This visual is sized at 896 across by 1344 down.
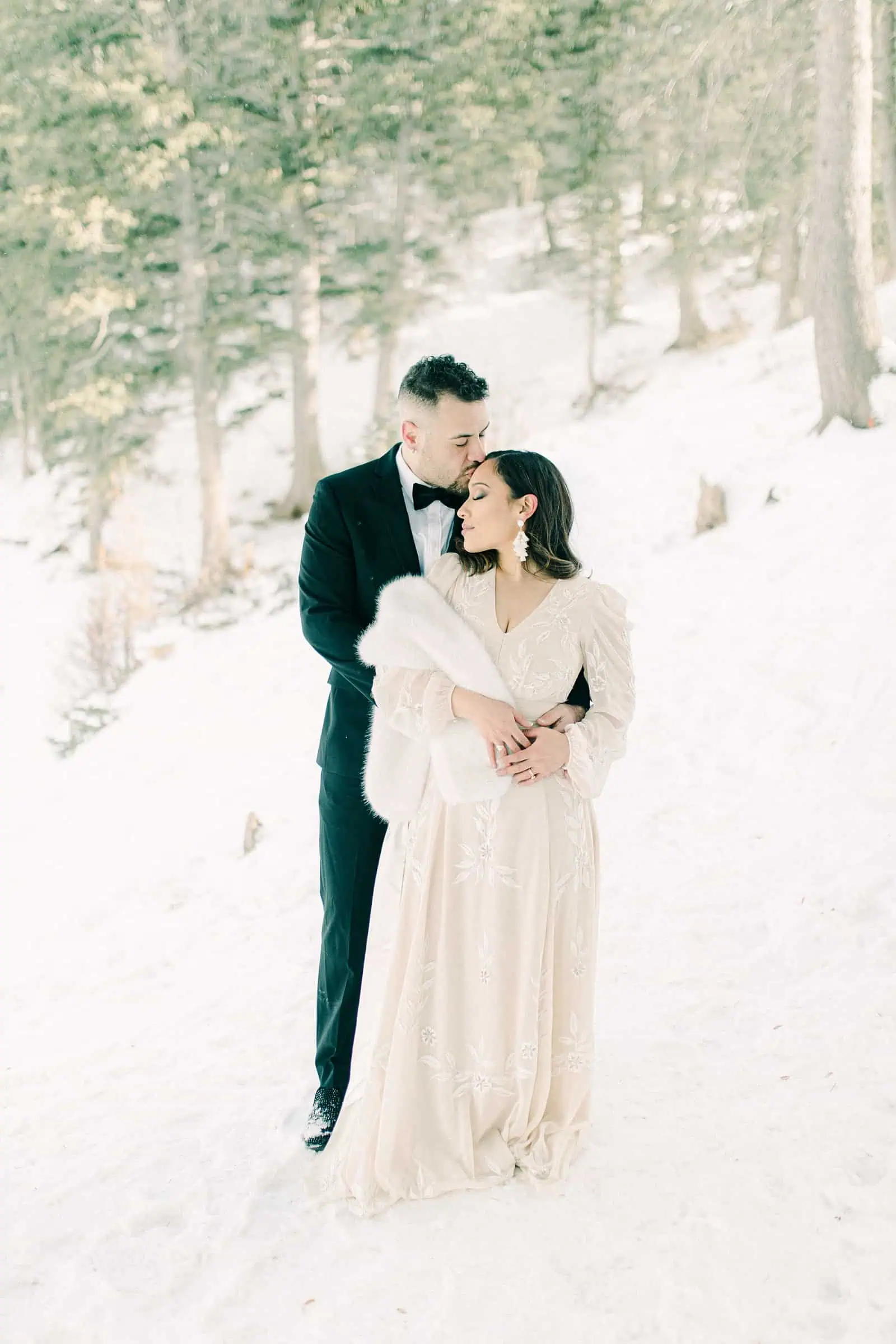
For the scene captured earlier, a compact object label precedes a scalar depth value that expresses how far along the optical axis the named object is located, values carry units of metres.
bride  3.01
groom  3.10
